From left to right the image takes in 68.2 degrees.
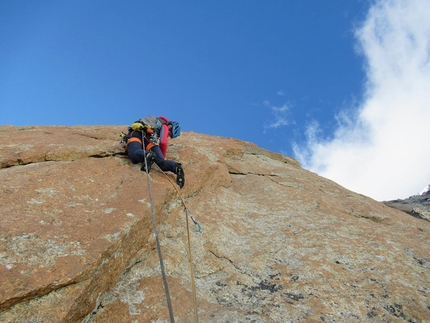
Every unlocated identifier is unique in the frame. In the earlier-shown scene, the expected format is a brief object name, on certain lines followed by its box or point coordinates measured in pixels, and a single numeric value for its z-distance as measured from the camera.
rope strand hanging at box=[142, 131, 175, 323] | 2.80
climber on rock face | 6.09
